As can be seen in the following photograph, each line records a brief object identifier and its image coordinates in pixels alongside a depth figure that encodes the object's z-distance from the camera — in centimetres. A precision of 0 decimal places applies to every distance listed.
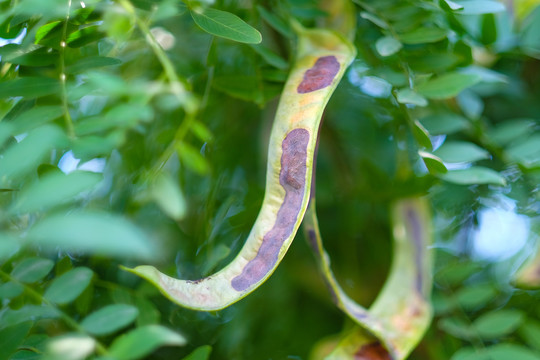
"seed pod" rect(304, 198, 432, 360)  90
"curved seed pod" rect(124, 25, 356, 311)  82
